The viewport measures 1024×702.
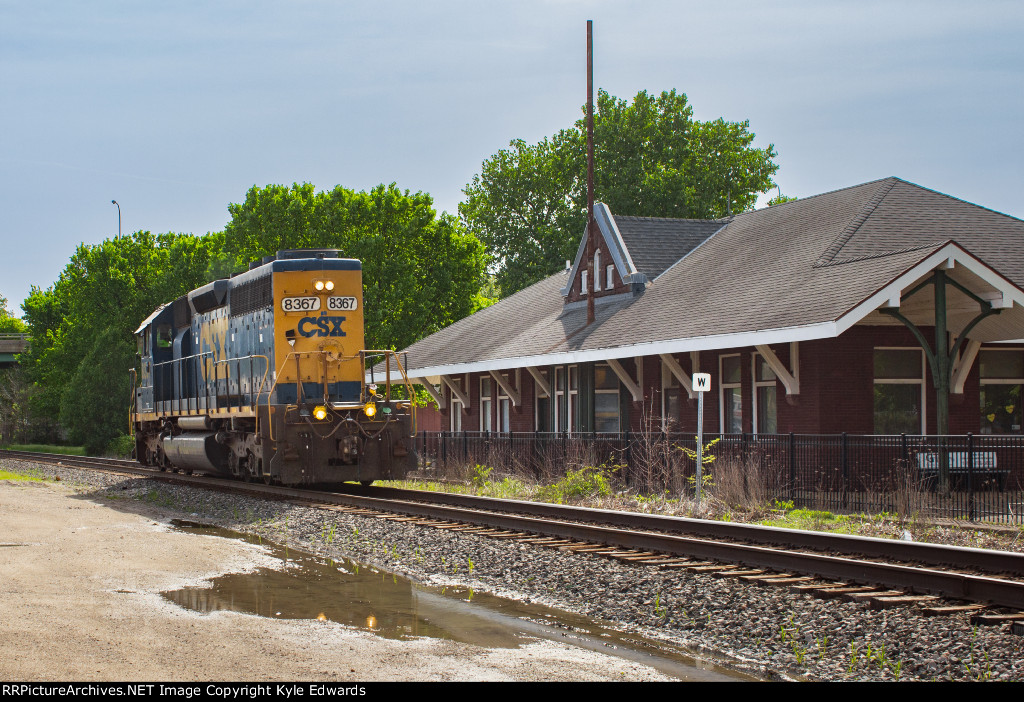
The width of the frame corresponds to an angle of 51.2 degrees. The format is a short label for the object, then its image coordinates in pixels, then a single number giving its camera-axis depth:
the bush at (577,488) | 18.30
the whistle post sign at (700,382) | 16.33
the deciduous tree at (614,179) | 54.38
